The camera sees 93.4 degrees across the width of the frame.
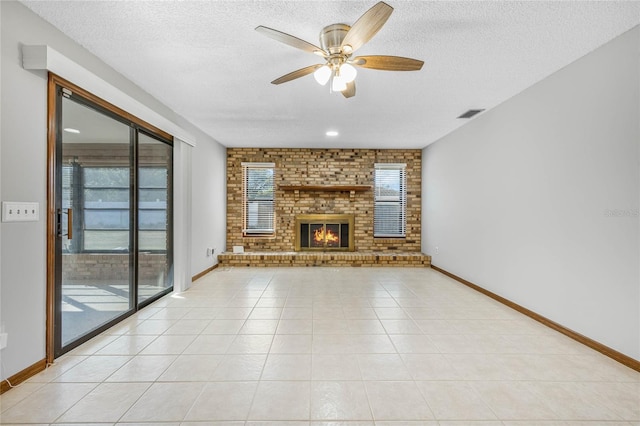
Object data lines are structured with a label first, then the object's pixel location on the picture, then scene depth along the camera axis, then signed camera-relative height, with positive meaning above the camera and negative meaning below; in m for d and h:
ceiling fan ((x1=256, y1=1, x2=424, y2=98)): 1.87 +1.11
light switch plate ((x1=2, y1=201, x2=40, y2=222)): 1.86 +0.01
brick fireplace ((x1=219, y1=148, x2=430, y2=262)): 6.42 +0.39
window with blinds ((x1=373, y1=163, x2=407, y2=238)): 6.53 +0.24
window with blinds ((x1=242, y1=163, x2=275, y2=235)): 6.45 +0.26
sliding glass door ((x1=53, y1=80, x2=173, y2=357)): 2.37 -0.05
